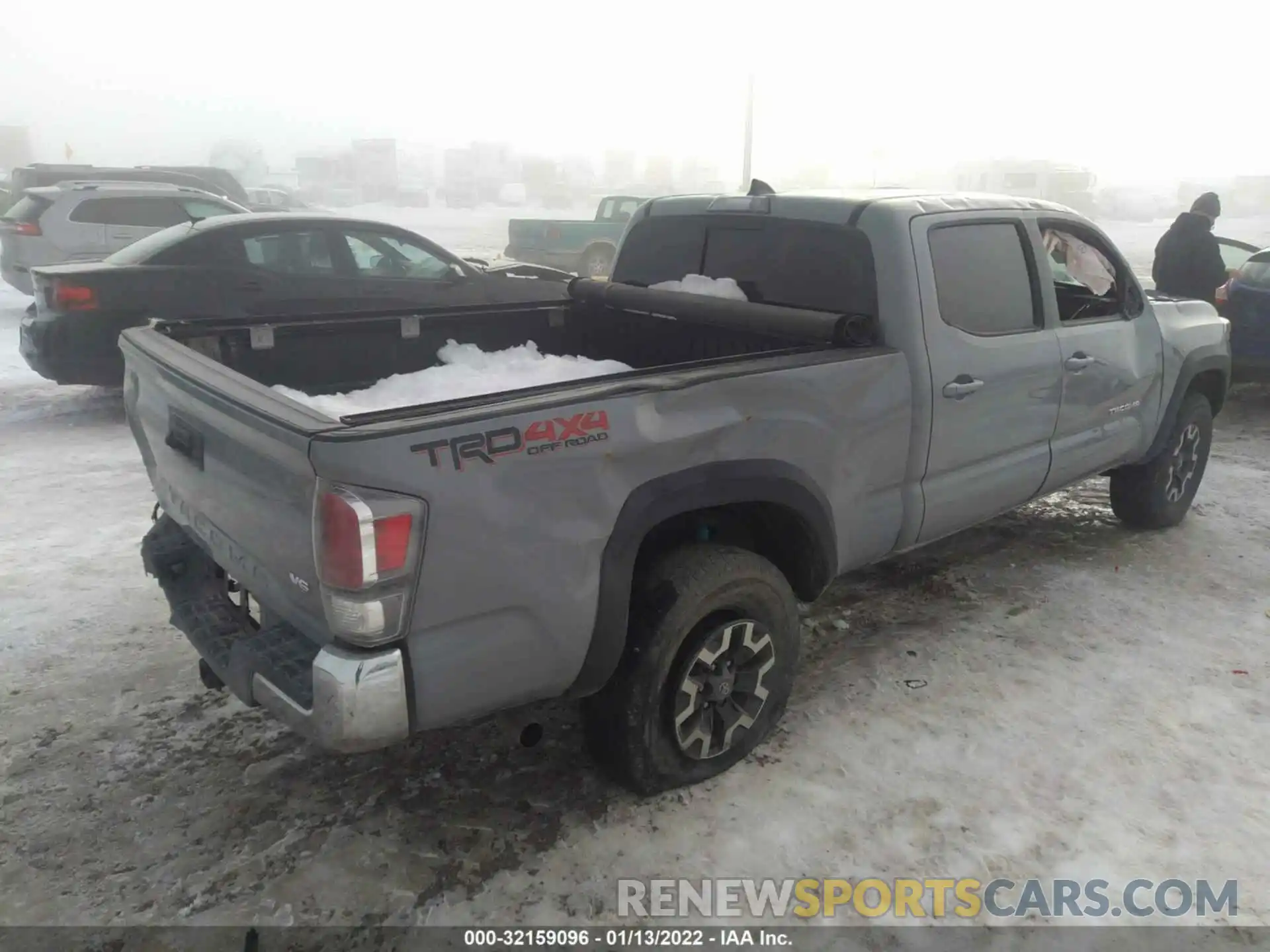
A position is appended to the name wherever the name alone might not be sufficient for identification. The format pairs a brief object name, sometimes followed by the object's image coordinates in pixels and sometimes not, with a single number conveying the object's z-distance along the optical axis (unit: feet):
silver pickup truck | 7.57
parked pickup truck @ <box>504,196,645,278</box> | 53.26
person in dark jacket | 29.43
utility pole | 79.82
